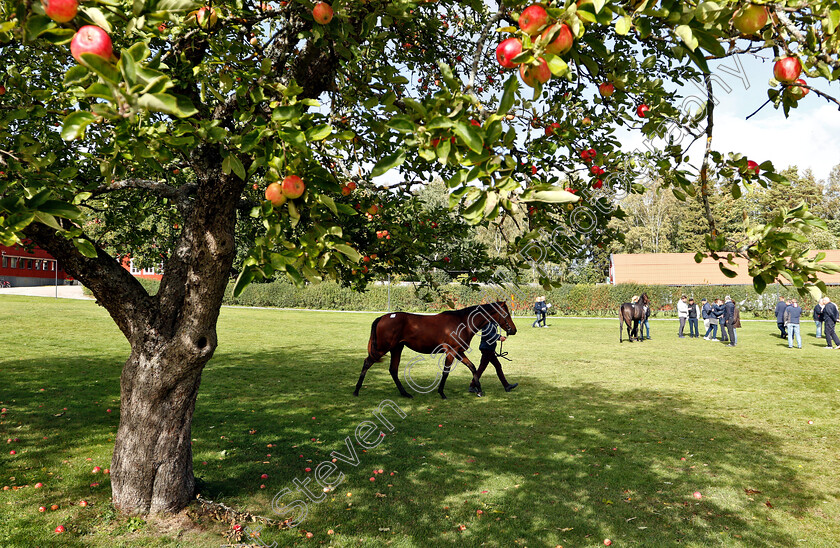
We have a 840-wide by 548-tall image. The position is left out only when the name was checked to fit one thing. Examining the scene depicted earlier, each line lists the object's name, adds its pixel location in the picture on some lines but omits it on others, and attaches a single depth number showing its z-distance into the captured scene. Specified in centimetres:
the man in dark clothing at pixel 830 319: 1950
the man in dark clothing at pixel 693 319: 2405
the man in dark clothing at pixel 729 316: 2045
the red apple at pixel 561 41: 180
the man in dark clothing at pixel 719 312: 2190
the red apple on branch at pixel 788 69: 237
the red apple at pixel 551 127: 468
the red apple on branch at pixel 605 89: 388
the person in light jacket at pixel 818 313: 2109
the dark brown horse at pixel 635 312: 2217
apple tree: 188
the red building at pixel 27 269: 5425
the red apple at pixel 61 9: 165
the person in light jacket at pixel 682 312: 2405
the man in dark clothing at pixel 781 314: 2241
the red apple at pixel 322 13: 306
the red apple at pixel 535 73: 182
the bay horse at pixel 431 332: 1037
